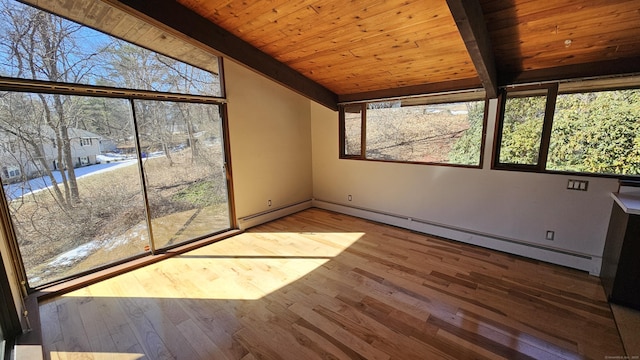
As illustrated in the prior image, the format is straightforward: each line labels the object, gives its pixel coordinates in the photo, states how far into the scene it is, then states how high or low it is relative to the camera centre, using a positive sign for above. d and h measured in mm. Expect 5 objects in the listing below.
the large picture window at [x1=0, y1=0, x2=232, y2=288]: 2152 -30
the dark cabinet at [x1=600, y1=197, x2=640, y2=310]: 2045 -1075
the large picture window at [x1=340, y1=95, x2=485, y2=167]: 3316 +87
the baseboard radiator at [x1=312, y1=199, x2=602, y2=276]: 2732 -1346
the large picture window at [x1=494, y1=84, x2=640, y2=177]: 2408 +36
